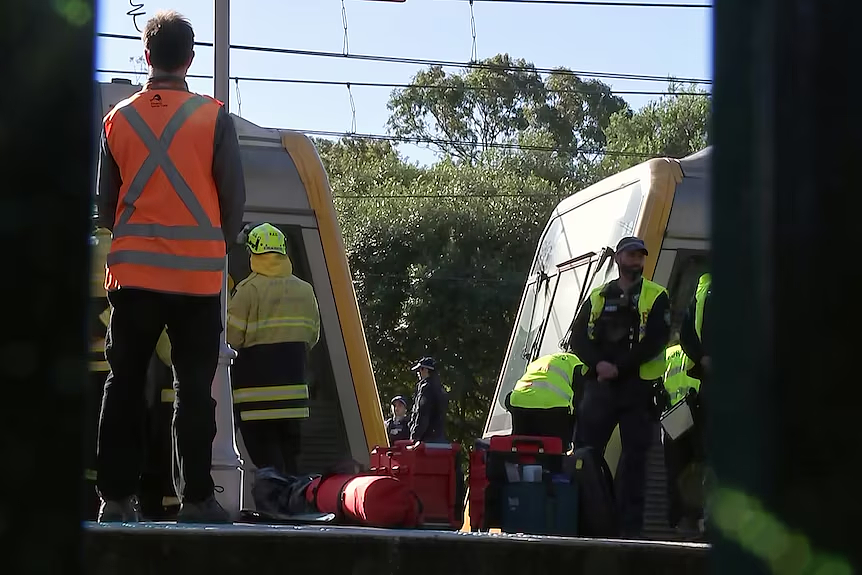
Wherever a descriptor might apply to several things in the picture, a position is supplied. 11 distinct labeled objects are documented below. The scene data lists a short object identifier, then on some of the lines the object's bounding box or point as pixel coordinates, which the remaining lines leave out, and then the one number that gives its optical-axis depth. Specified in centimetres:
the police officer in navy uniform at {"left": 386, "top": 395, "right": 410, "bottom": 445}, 3374
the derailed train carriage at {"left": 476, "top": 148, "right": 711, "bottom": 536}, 1823
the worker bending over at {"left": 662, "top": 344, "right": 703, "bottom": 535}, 1478
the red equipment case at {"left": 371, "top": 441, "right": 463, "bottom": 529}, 1512
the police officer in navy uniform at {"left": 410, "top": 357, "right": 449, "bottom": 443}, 2580
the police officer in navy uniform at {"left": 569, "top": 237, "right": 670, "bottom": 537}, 1352
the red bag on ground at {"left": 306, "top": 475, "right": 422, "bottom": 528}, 1176
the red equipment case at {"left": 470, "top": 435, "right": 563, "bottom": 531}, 1400
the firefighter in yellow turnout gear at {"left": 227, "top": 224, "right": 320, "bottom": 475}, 1416
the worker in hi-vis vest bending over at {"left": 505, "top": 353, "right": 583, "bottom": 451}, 1572
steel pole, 1246
